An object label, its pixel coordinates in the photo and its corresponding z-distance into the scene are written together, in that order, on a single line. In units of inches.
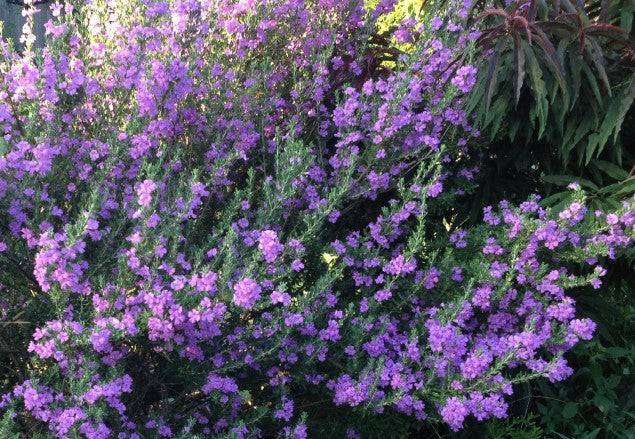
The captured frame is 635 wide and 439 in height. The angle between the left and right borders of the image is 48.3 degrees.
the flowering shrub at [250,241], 86.8
